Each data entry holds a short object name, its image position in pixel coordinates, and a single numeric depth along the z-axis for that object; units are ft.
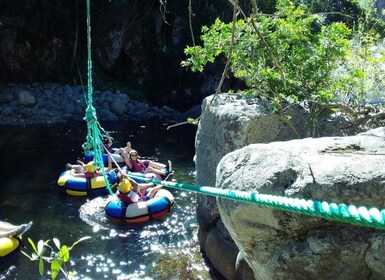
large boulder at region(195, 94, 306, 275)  16.97
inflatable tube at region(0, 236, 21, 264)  19.95
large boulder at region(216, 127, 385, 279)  8.57
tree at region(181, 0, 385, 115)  17.65
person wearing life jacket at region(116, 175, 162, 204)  25.32
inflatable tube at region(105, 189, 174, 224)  24.99
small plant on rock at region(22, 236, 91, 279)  5.69
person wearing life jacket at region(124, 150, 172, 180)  32.12
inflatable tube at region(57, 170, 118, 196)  29.40
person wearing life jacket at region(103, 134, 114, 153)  36.24
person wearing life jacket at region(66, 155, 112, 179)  30.42
